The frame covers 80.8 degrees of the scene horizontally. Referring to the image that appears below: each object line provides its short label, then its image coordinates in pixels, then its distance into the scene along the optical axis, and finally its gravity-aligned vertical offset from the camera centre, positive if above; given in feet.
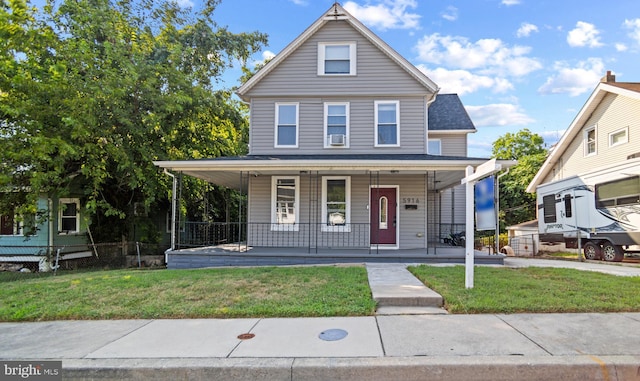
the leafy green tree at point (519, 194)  88.63 +4.59
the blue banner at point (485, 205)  24.43 +0.52
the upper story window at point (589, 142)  57.52 +11.14
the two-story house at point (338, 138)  41.06 +8.36
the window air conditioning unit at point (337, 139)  42.04 +8.11
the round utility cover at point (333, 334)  14.53 -4.88
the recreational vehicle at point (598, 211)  37.47 +0.31
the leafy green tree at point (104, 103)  38.22 +12.27
